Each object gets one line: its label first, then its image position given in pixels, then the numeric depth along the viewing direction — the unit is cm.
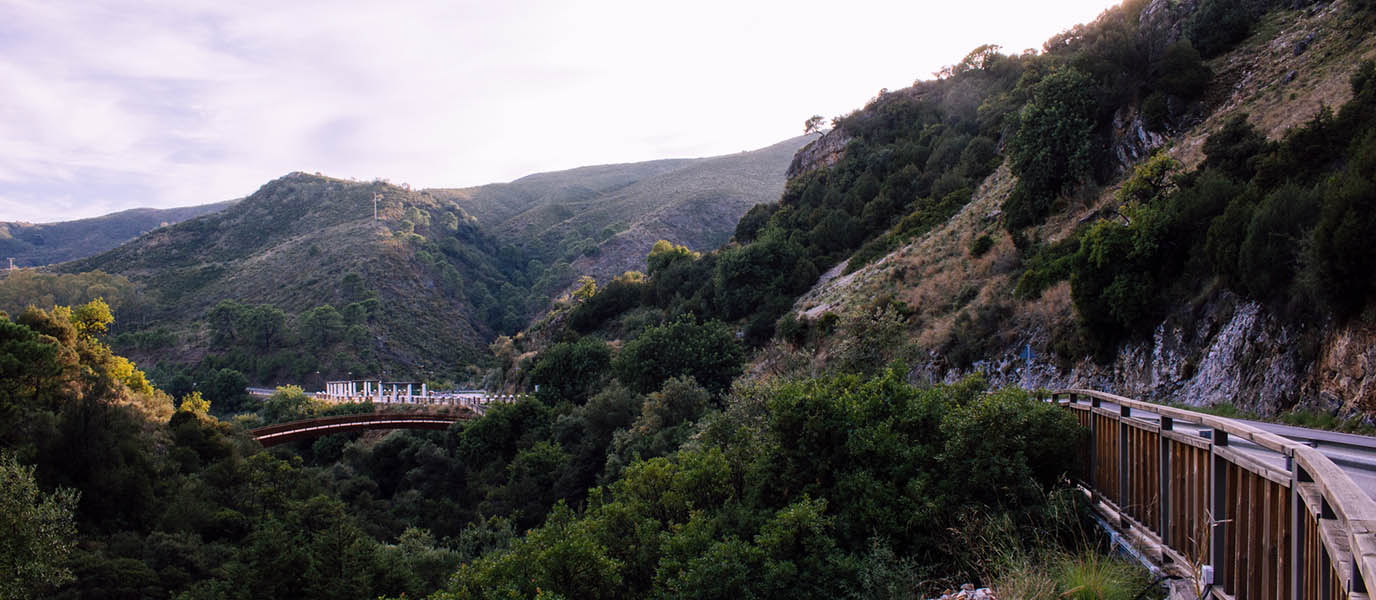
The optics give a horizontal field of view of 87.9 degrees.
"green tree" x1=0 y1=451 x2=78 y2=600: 1808
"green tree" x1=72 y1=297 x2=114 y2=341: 4722
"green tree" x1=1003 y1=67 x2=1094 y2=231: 2328
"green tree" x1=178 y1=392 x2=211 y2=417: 3850
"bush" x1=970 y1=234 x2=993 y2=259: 2583
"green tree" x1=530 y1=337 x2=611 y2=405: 3944
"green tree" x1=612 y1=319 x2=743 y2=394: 3133
